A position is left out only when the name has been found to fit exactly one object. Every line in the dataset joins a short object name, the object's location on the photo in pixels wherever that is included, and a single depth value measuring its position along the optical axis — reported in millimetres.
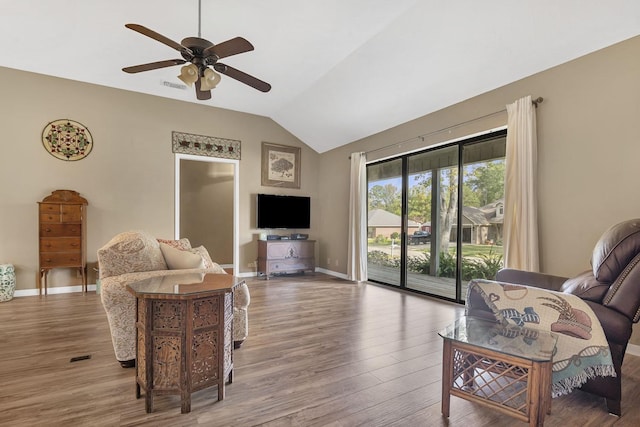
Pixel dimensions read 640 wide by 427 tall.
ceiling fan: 2314
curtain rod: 3162
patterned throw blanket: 1650
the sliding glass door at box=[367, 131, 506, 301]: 3787
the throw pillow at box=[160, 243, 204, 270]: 2652
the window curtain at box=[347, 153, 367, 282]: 5516
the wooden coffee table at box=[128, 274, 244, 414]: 1698
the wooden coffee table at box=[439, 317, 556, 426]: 1438
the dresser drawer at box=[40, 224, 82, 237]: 4215
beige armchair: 2225
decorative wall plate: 4512
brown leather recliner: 1688
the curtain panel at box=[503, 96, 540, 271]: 3088
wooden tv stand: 5777
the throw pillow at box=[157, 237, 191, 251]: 3134
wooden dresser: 4215
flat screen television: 6073
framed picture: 6266
